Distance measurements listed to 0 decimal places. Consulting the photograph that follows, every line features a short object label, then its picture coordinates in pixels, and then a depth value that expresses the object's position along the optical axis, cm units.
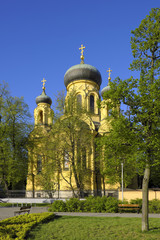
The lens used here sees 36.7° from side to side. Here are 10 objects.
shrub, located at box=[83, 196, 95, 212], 1562
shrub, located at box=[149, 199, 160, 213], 1502
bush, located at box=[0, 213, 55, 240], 800
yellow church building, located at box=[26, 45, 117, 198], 2289
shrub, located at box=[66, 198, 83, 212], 1568
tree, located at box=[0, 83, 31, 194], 2228
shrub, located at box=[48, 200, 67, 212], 1571
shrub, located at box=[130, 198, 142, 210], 1683
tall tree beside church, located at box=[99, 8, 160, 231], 878
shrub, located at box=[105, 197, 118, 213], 1503
